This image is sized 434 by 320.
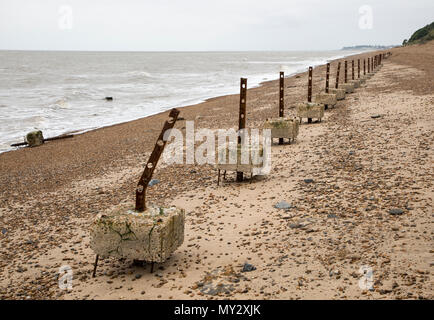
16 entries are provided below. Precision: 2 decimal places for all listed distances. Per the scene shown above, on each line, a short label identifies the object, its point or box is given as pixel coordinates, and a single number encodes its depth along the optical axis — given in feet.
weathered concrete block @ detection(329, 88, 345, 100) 67.72
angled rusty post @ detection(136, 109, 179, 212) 18.10
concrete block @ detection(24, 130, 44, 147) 62.44
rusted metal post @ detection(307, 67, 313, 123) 50.68
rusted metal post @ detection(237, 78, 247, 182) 29.51
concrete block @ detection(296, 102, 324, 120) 50.96
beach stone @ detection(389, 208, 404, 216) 20.98
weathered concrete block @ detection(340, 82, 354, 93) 75.77
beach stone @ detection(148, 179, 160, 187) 34.45
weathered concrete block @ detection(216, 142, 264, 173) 30.58
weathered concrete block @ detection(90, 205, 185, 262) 17.84
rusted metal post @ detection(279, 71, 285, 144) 38.52
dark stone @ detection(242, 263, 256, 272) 18.03
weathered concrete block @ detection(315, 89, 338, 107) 60.80
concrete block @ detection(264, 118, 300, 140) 41.34
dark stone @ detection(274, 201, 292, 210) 24.71
